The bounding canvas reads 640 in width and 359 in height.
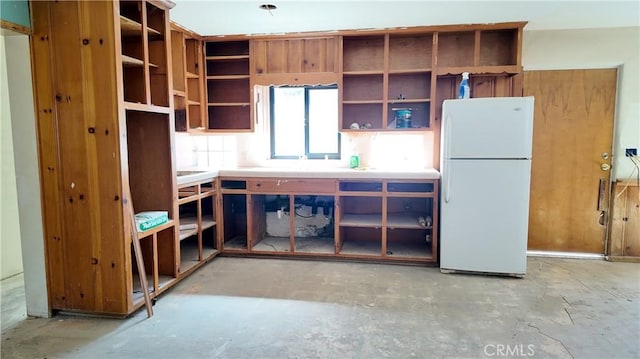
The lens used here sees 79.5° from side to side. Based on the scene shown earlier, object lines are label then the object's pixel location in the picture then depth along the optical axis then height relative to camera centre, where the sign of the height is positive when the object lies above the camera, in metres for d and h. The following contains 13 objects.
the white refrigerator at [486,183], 3.23 -0.30
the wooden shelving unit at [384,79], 3.97 +0.73
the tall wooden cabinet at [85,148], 2.42 +0.01
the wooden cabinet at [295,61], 4.03 +0.93
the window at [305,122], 4.45 +0.30
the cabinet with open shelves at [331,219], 3.78 -0.75
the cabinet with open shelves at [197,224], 3.46 -0.73
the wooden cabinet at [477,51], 3.76 +0.97
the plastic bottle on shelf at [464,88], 3.58 +0.55
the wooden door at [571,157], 3.85 -0.10
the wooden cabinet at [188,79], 3.93 +0.74
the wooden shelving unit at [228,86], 4.30 +0.71
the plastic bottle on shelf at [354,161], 4.22 -0.15
